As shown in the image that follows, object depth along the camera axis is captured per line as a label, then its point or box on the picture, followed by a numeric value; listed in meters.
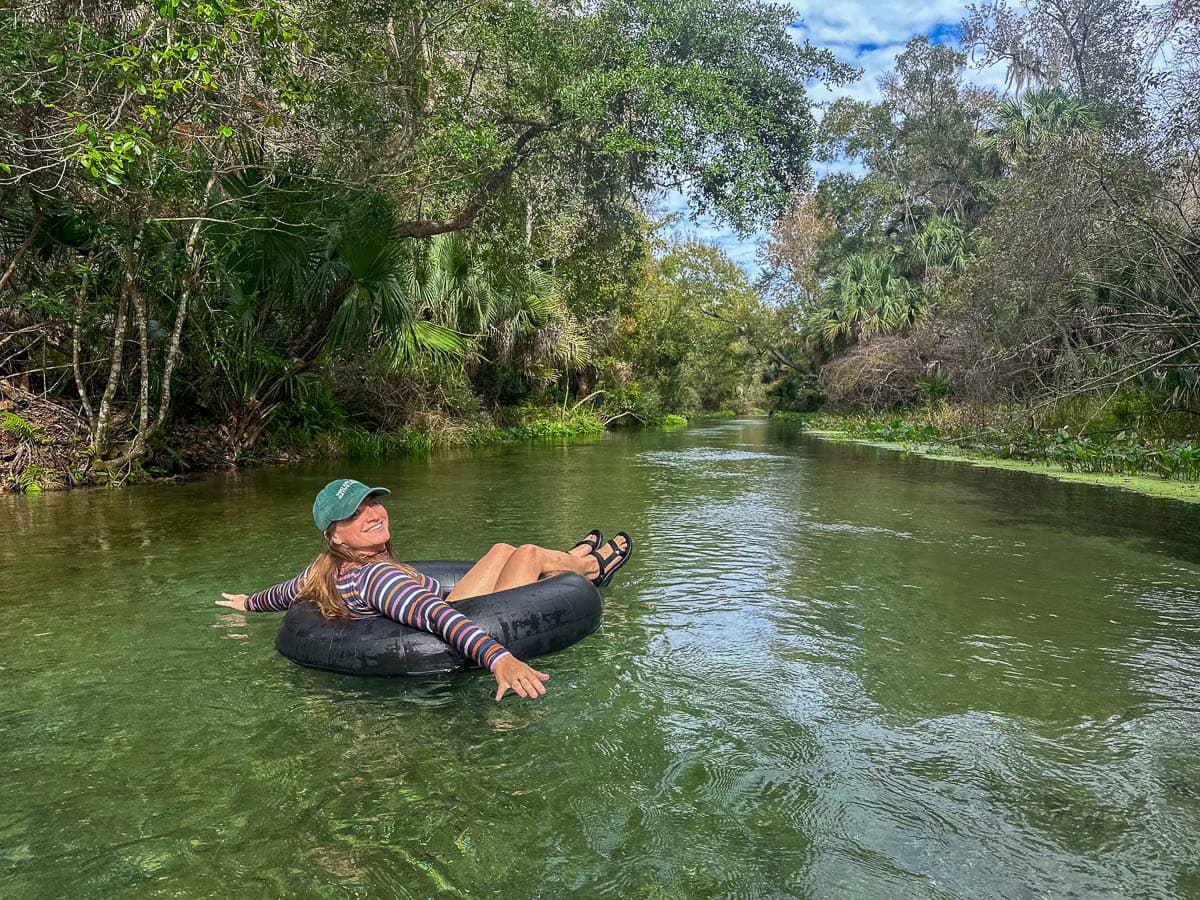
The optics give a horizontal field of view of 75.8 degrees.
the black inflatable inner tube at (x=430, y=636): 3.03
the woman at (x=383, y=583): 2.79
